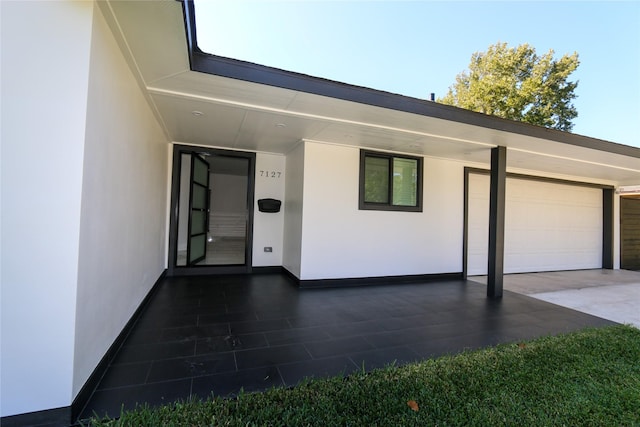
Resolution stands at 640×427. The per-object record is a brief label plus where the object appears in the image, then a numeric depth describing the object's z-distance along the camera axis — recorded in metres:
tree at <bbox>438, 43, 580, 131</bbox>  13.70
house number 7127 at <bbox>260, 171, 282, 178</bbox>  5.71
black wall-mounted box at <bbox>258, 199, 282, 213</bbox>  5.56
